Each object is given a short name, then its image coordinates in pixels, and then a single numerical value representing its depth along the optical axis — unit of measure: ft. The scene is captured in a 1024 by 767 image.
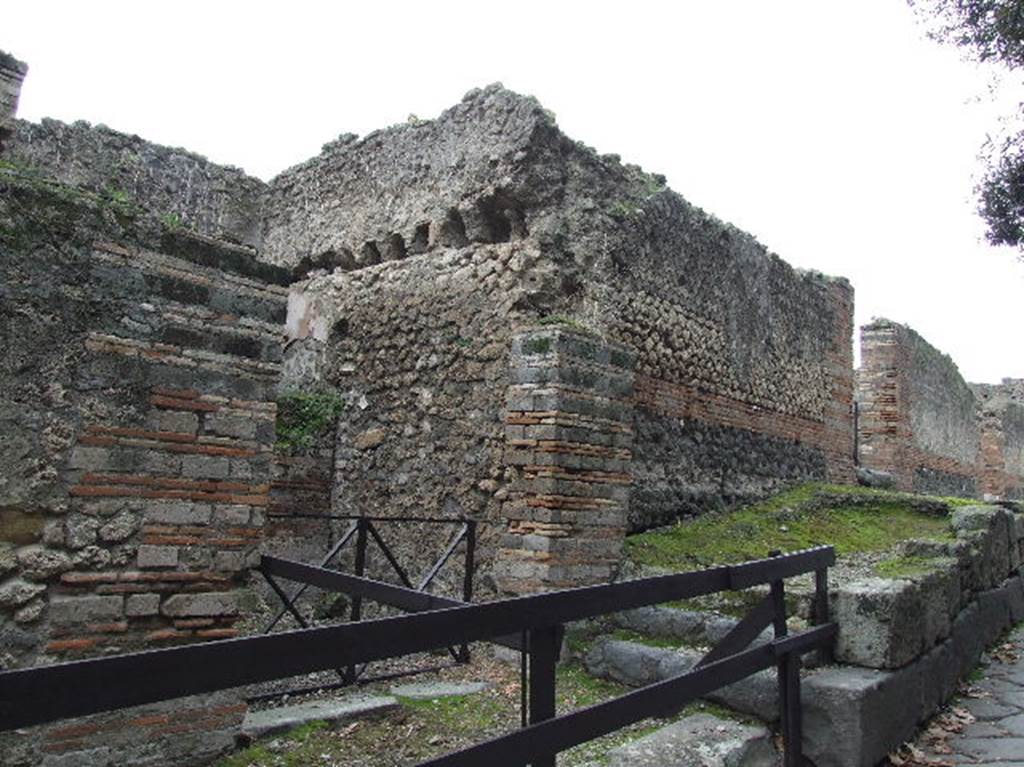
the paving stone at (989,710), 15.76
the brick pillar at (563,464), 18.37
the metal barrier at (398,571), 16.50
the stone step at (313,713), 13.52
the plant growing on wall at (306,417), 25.70
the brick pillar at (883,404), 42.19
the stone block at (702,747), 12.08
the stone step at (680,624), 16.11
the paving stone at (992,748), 13.42
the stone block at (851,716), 12.62
